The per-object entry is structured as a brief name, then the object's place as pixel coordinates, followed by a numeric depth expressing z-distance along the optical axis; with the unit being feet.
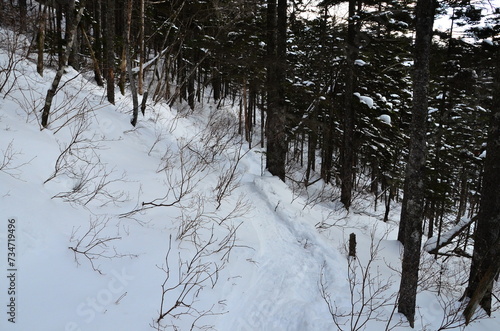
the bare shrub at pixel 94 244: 9.25
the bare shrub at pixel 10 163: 10.19
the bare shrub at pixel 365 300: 11.81
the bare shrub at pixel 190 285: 9.09
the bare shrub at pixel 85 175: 11.71
